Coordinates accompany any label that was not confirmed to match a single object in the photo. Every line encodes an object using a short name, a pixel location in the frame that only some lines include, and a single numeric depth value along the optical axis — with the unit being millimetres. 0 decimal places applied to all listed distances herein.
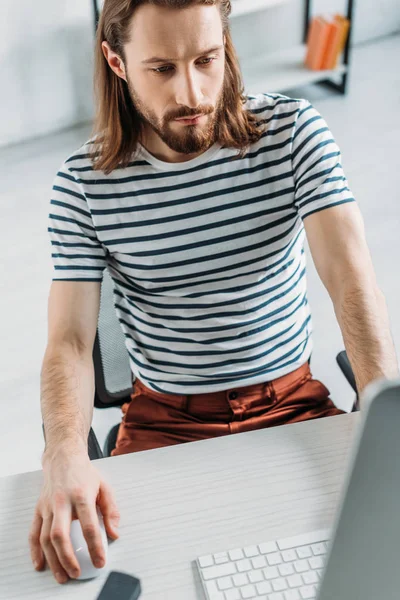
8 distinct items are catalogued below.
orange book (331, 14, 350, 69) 4500
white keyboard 1378
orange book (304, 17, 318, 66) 4629
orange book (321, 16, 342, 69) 4476
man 1731
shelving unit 4352
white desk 1429
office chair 1867
